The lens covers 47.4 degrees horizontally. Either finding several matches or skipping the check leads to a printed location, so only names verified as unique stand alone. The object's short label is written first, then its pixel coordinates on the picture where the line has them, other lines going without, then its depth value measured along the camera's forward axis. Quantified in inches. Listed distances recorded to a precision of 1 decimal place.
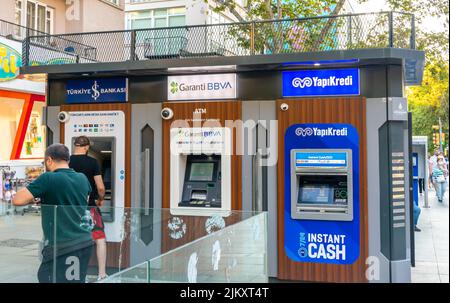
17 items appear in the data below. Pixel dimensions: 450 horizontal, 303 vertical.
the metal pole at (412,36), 233.5
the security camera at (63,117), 275.7
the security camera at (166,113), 258.5
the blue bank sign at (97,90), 269.0
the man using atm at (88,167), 231.3
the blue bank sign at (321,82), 234.5
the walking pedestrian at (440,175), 582.9
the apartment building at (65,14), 685.9
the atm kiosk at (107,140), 267.7
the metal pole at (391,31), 223.9
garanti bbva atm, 251.8
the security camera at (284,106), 241.6
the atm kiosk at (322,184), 231.9
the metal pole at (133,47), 263.0
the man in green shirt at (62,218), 168.1
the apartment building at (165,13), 1073.5
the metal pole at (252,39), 252.7
